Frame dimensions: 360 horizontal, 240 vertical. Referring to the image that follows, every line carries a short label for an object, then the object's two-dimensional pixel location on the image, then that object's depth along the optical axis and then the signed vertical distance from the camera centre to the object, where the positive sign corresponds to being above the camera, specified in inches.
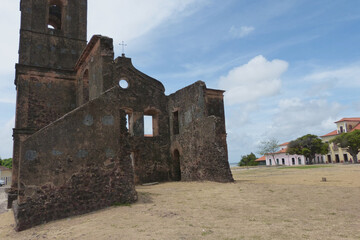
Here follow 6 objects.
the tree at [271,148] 2027.6 +78.1
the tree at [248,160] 2197.8 +1.4
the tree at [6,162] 2070.6 +76.1
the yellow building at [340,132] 1937.6 +169.2
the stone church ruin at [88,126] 241.1 +55.8
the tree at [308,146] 1669.5 +67.2
